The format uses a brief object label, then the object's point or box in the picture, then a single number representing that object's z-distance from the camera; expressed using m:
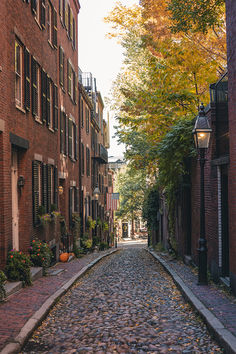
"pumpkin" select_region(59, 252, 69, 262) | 16.58
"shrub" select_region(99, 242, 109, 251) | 31.96
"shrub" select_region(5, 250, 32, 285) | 9.48
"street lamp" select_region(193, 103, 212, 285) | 9.88
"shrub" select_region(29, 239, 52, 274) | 11.91
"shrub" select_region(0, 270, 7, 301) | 7.80
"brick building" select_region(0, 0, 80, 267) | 9.90
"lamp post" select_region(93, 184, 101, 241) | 28.03
